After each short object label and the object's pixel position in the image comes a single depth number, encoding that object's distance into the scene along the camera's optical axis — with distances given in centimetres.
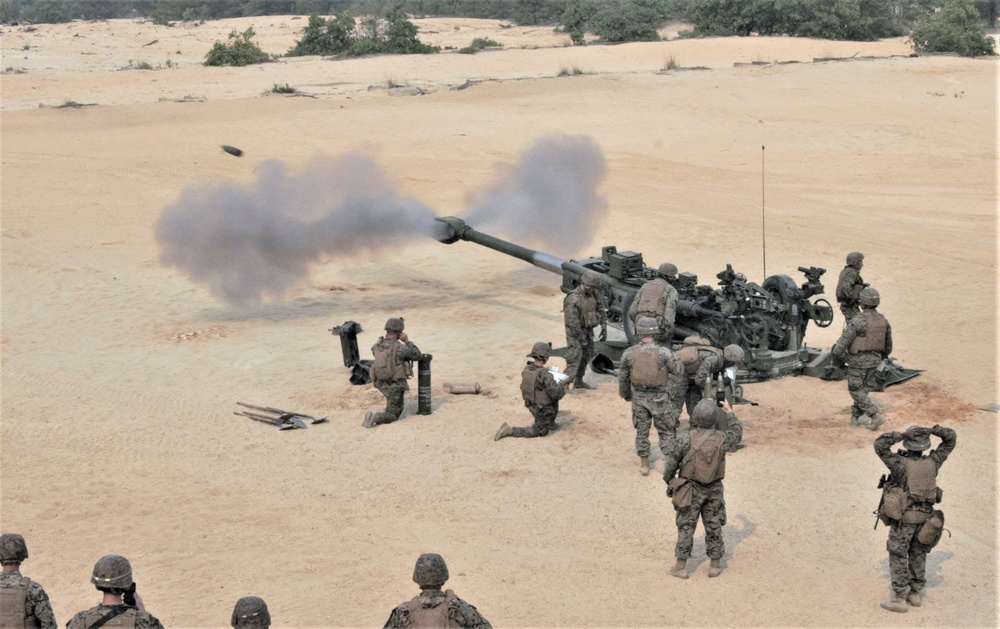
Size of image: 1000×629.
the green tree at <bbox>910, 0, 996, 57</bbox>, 3900
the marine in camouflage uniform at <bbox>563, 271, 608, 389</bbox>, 1438
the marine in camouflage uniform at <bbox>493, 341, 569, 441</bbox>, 1290
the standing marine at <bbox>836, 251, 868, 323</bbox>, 1558
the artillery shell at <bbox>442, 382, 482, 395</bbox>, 1470
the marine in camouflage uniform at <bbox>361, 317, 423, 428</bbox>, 1355
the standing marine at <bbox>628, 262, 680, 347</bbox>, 1355
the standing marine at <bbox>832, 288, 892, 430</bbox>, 1291
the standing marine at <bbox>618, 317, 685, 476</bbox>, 1188
